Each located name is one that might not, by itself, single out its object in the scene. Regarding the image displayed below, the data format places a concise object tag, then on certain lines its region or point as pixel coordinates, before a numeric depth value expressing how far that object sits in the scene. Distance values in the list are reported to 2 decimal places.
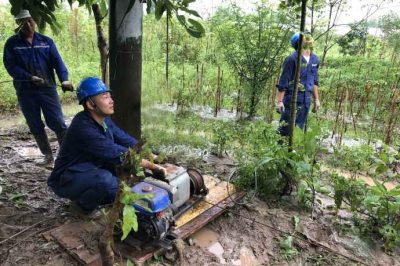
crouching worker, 3.07
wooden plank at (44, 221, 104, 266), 2.77
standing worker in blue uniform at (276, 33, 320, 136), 4.71
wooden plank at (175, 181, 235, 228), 3.35
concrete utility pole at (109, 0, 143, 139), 3.49
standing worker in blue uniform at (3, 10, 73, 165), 4.32
